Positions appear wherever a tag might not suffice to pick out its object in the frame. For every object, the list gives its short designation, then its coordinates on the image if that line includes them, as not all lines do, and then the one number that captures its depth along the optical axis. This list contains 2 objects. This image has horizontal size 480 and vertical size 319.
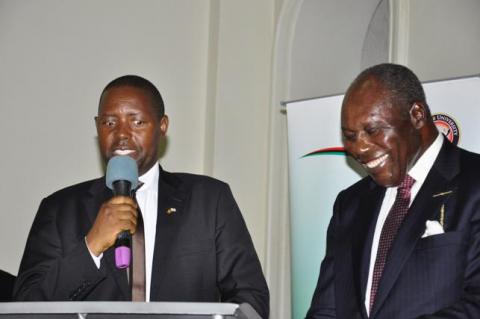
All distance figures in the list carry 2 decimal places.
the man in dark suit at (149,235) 3.43
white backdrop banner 5.34
